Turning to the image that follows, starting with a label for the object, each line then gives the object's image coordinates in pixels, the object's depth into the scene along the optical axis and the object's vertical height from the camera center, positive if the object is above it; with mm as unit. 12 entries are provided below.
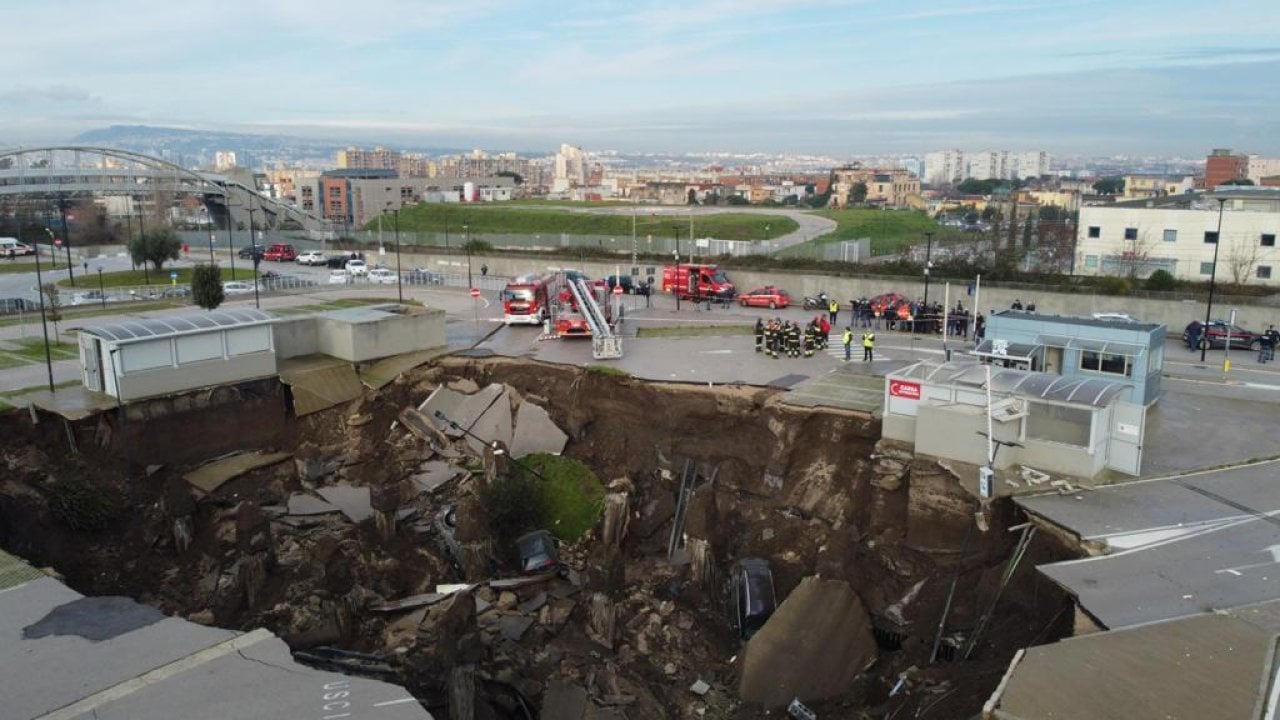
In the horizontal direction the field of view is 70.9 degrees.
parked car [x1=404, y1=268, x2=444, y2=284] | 43938 -4481
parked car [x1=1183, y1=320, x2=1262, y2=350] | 26750 -4452
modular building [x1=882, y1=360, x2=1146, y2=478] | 15688 -4186
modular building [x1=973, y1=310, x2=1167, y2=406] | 19172 -3574
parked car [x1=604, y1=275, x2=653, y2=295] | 36503 -4144
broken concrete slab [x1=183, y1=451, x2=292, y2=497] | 20875 -6677
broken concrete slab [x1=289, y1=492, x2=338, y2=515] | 20125 -7112
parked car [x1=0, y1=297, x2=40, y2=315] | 33500 -4474
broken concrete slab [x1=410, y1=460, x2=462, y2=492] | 21453 -6914
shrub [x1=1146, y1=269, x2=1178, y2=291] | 31516 -3398
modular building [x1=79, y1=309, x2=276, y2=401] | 20922 -4011
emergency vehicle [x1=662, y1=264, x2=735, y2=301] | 35594 -3882
